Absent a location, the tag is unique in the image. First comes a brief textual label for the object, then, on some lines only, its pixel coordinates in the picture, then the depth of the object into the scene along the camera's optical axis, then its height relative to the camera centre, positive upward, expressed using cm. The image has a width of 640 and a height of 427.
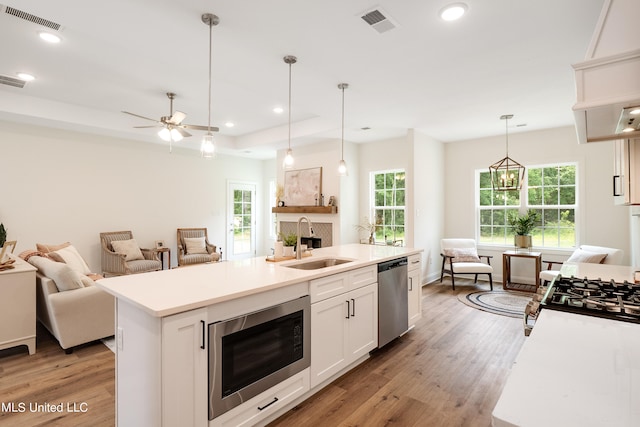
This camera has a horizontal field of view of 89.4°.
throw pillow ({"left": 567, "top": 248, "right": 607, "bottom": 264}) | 431 -58
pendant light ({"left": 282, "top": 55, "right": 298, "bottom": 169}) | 305 +147
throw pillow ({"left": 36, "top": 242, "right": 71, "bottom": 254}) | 414 -47
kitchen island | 158 -67
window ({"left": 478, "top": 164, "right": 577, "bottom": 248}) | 549 +17
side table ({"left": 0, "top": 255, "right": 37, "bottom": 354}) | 296 -89
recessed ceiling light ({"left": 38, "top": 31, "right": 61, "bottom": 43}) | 282 +156
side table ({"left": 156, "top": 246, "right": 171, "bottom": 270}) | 627 -84
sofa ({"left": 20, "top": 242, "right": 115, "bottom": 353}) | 300 -89
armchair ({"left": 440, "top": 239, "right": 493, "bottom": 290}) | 536 -77
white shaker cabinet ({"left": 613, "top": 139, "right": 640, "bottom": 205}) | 186 +26
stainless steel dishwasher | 307 -86
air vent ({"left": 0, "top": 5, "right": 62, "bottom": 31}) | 246 +155
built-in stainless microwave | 174 -84
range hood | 130 +59
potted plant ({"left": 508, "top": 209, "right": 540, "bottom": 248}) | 550 -23
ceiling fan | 359 +101
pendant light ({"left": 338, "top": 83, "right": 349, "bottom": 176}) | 375 +58
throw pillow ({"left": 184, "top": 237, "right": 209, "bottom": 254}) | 657 -65
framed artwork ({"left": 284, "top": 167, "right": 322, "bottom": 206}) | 659 +57
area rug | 438 -129
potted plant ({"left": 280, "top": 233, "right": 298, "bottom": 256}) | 312 -27
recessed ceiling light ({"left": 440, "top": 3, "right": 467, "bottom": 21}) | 224 +145
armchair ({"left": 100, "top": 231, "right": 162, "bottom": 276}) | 545 -75
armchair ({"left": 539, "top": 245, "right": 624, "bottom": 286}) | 426 -56
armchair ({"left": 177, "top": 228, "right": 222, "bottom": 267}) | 638 -71
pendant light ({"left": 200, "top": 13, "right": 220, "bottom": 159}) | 249 +60
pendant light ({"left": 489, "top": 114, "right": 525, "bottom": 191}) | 493 +63
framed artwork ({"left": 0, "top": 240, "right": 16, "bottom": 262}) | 307 -40
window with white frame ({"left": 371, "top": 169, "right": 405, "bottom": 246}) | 644 +19
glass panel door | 789 -19
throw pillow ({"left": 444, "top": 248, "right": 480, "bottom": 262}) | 571 -70
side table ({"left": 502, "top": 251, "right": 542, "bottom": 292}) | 523 -85
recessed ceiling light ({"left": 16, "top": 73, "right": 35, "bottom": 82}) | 372 +160
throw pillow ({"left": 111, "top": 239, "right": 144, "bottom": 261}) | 557 -62
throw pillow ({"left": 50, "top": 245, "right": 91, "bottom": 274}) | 394 -58
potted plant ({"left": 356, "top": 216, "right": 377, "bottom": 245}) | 652 -25
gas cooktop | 150 -45
